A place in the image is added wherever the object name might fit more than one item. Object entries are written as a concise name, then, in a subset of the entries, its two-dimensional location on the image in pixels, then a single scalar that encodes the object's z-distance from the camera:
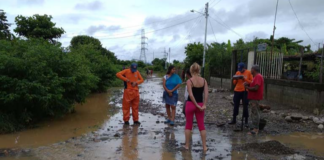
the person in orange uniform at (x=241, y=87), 7.35
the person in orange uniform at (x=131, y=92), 8.03
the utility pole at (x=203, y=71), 25.22
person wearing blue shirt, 7.93
